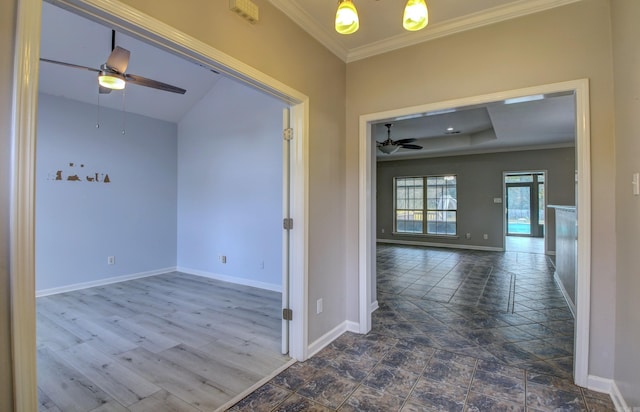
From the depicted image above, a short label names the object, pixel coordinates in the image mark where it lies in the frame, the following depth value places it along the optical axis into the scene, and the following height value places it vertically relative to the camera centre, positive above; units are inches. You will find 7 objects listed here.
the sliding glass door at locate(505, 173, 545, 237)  460.1 +6.4
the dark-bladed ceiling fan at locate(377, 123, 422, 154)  227.3 +48.4
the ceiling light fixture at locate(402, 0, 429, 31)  55.2 +35.8
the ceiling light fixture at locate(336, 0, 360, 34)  58.2 +37.1
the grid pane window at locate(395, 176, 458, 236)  347.9 +4.7
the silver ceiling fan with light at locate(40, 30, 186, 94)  109.9 +51.4
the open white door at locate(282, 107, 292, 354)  99.3 -3.9
